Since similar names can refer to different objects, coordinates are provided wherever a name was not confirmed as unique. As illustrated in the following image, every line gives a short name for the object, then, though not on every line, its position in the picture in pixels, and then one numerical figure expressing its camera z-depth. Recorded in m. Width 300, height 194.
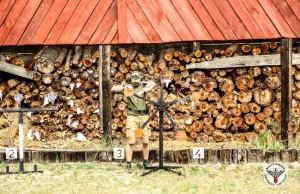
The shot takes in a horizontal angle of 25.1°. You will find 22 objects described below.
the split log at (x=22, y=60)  11.88
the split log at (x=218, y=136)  11.59
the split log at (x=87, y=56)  11.57
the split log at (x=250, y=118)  11.44
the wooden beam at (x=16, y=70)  11.75
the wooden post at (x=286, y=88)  11.14
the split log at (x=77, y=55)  11.62
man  9.94
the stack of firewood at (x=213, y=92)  11.44
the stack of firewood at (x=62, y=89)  11.65
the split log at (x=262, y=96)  11.39
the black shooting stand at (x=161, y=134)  9.56
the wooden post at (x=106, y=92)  11.30
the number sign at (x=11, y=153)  10.52
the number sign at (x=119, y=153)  10.71
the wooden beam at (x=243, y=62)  11.35
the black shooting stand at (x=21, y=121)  9.73
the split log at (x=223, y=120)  11.51
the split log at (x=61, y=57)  11.71
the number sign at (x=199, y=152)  10.31
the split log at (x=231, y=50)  11.50
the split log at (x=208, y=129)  11.56
